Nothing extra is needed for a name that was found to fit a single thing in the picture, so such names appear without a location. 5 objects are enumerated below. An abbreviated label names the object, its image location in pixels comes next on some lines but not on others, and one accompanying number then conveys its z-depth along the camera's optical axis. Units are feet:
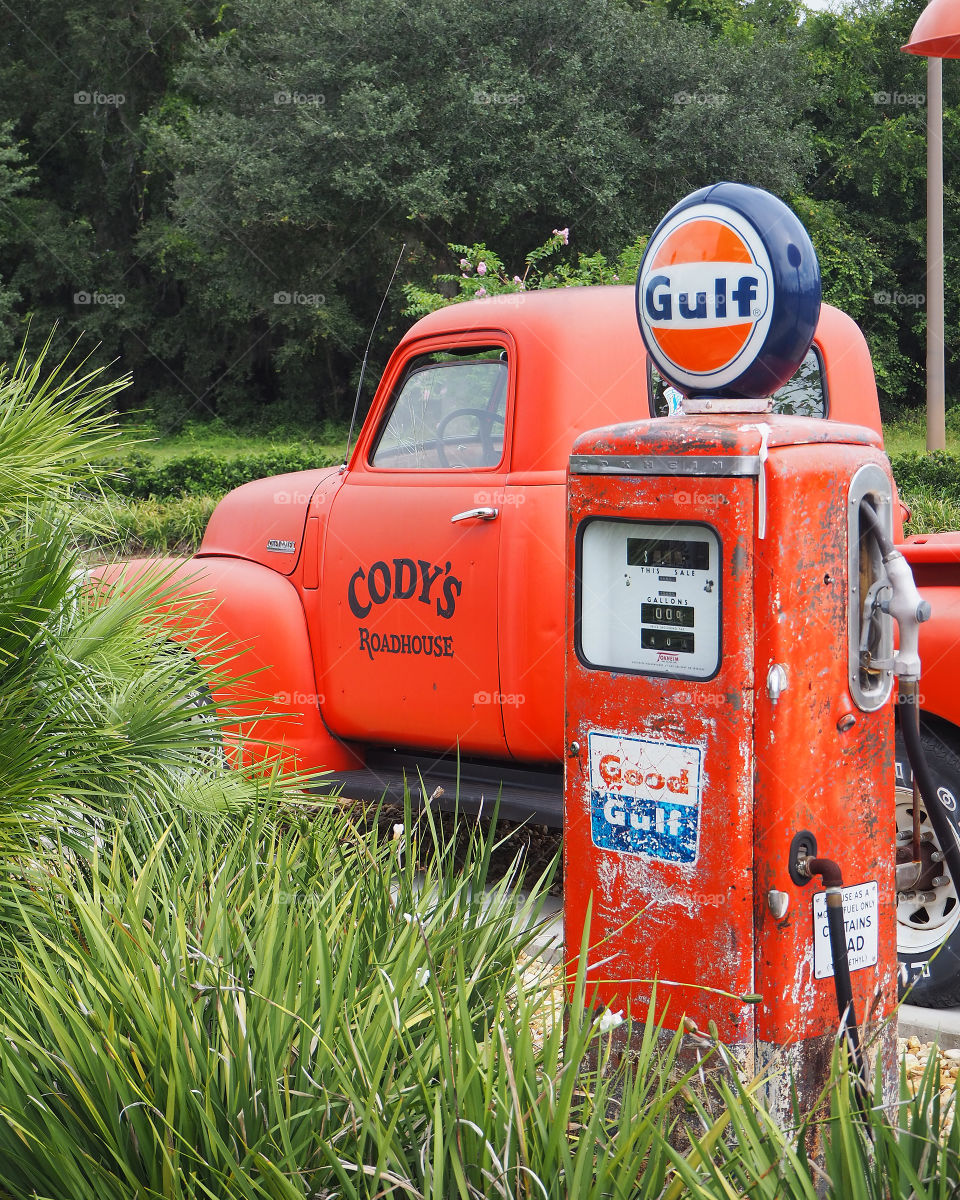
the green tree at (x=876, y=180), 90.33
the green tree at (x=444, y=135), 78.79
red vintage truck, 13.92
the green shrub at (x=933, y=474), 39.50
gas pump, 8.52
